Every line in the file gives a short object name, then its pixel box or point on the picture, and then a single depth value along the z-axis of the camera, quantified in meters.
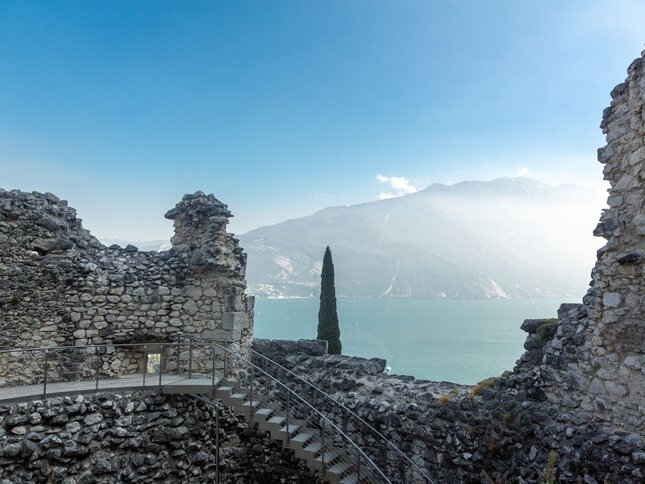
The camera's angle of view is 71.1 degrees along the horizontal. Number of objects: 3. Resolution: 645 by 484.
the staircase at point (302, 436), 8.99
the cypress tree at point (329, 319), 19.62
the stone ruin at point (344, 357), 7.35
